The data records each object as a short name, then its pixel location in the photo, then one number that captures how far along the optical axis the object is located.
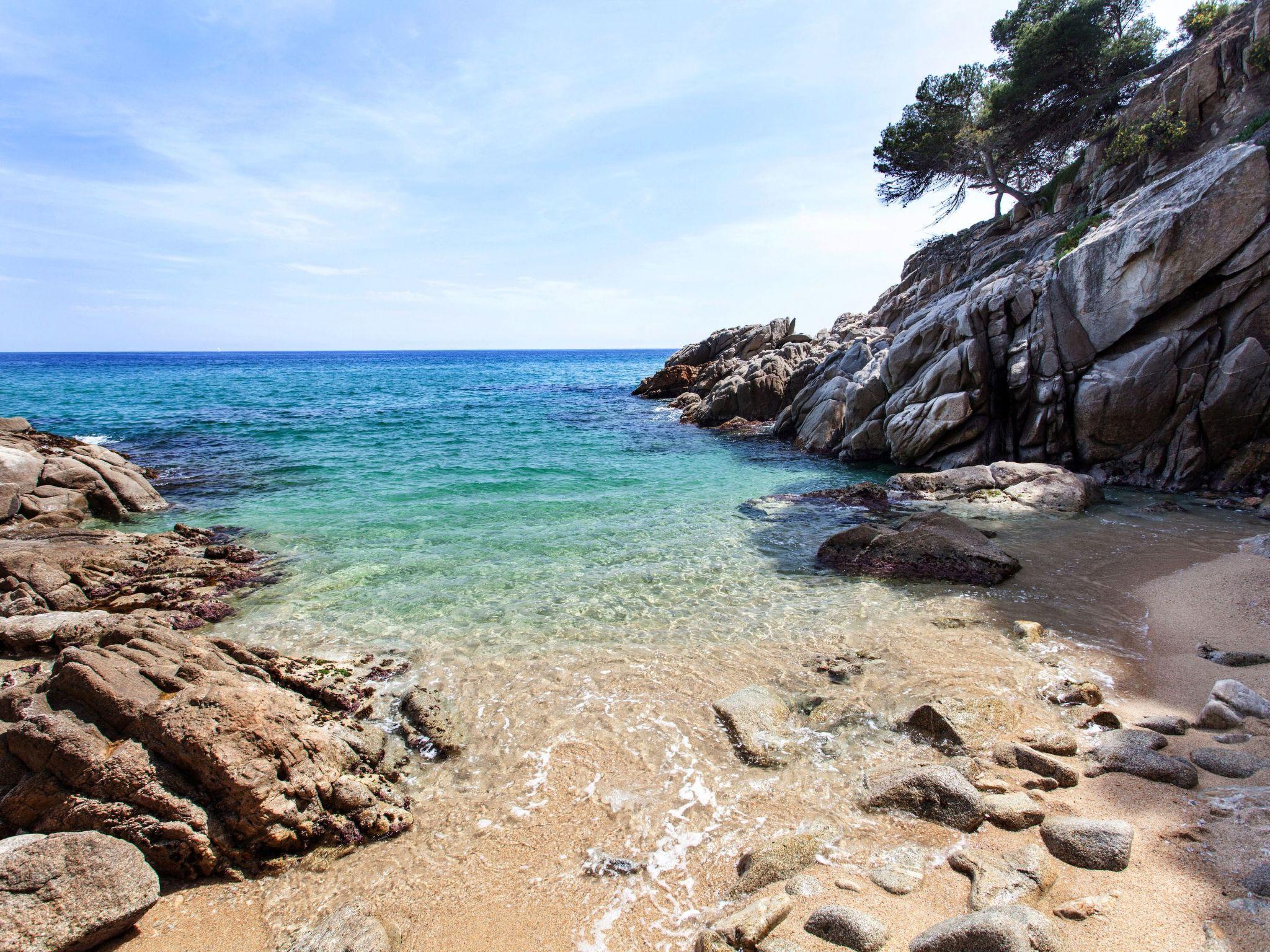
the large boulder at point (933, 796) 5.39
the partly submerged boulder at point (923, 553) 12.16
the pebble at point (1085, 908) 4.15
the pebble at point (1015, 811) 5.23
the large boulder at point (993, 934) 3.74
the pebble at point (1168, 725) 6.44
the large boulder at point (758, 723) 6.79
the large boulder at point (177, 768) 5.21
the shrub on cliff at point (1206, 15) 30.70
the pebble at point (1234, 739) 6.09
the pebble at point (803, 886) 4.74
